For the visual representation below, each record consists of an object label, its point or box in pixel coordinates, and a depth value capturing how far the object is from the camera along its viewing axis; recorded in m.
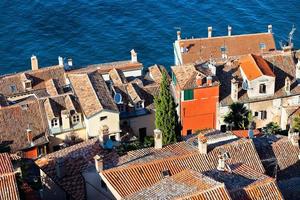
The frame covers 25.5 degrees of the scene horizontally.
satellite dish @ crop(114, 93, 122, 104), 80.38
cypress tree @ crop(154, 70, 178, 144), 72.75
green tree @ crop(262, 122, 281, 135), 77.32
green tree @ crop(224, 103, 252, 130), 81.50
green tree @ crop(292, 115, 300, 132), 73.05
